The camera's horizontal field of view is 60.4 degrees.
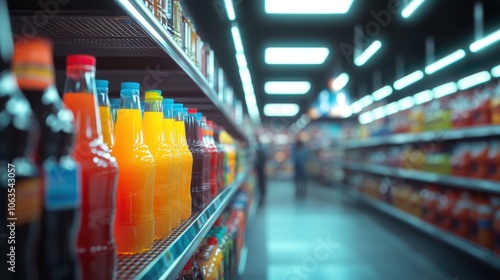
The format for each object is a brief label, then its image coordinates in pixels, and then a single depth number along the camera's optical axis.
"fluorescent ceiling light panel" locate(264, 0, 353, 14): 5.93
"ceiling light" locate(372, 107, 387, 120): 10.75
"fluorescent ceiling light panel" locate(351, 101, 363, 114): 13.05
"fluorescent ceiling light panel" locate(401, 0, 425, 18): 4.92
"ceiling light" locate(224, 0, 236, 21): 4.95
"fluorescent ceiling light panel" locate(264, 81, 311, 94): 12.69
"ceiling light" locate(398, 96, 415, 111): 8.36
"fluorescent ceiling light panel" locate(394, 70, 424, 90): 7.95
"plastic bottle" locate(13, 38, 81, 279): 0.64
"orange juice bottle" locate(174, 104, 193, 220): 1.62
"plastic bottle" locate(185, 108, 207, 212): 1.89
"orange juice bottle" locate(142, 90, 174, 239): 1.32
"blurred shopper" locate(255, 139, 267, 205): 10.43
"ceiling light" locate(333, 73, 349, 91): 10.76
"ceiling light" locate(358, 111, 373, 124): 11.69
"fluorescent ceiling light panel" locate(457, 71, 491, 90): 5.46
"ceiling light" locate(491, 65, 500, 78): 5.26
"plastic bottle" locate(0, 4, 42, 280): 0.62
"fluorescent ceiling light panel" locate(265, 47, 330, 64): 8.75
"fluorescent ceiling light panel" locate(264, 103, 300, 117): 18.30
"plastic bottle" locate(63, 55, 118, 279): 0.87
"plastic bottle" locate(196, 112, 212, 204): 2.06
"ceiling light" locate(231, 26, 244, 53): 6.22
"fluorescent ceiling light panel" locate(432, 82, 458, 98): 6.72
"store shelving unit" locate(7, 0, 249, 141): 1.04
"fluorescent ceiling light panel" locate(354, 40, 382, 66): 7.17
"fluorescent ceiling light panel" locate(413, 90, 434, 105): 7.11
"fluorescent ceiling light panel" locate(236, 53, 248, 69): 8.04
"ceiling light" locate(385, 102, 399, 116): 9.96
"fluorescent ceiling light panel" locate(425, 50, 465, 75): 6.20
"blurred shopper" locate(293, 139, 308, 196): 11.13
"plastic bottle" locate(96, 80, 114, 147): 1.04
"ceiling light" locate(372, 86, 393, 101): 10.23
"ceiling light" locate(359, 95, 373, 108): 11.91
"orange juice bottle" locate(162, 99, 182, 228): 1.46
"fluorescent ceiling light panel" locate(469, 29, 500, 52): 4.75
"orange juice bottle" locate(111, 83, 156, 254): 1.11
